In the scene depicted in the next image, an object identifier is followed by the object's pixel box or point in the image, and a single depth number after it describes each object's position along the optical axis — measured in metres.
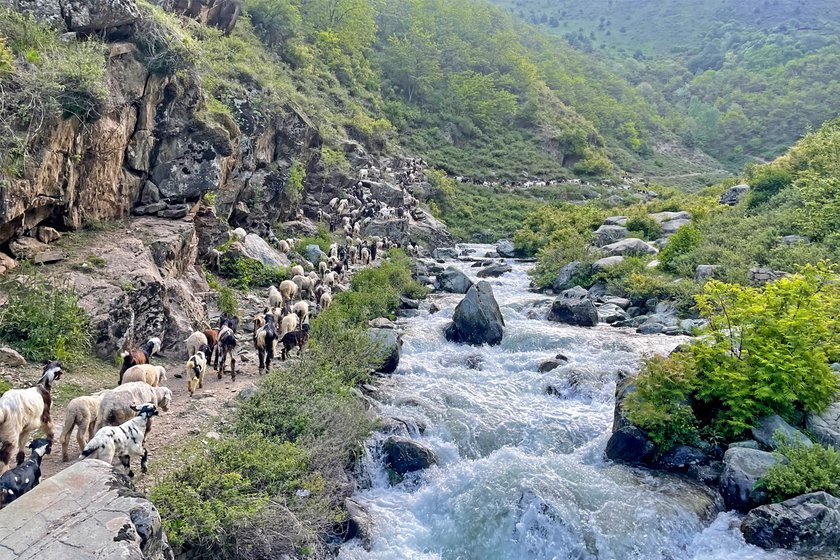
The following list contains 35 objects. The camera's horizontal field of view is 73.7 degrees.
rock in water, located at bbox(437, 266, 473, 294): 23.69
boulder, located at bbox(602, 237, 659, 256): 25.83
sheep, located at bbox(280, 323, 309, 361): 13.27
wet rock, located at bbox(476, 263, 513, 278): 27.09
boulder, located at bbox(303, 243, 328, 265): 21.91
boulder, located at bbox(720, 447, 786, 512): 8.89
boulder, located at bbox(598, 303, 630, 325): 19.22
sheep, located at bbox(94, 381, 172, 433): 7.73
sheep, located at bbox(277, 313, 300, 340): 14.32
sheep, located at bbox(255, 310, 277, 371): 12.22
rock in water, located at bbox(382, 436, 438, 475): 10.03
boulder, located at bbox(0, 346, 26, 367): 9.12
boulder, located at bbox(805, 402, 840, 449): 9.84
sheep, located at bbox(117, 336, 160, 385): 9.66
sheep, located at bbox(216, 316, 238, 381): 11.71
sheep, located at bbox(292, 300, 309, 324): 15.57
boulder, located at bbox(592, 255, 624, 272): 23.94
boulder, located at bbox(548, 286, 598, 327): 18.52
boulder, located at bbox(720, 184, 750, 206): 28.53
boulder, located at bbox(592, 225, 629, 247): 29.19
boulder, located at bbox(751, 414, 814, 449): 9.56
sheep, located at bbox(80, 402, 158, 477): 6.67
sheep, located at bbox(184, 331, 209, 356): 11.77
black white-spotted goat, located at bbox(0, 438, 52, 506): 5.77
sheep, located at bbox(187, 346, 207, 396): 10.55
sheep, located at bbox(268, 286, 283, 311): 16.27
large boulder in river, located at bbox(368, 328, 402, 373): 14.05
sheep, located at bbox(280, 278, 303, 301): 16.98
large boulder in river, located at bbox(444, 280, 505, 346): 16.80
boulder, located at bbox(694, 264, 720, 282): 19.56
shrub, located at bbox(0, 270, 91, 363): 9.67
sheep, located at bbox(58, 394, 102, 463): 7.33
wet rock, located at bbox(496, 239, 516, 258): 32.47
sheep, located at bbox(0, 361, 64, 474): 6.59
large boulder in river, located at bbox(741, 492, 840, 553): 7.97
